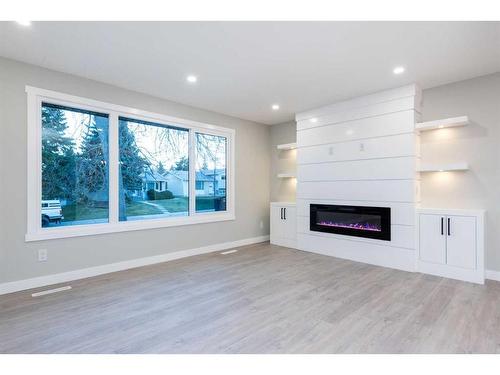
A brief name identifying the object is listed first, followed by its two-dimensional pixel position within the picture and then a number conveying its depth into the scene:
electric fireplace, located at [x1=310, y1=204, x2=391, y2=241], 4.20
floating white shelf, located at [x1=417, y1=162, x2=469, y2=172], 3.66
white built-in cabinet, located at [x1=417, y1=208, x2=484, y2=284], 3.45
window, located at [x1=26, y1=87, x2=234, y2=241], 3.43
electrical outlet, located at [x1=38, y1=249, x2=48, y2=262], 3.34
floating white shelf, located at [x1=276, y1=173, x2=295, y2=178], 5.76
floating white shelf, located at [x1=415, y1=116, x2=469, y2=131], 3.61
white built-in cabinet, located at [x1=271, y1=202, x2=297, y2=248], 5.55
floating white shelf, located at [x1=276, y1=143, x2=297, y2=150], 5.69
